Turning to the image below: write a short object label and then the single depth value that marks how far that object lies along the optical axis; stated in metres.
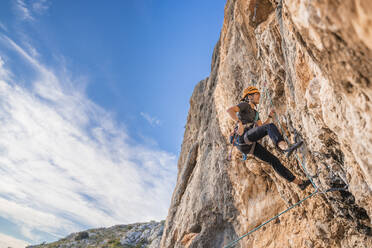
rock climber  4.57
